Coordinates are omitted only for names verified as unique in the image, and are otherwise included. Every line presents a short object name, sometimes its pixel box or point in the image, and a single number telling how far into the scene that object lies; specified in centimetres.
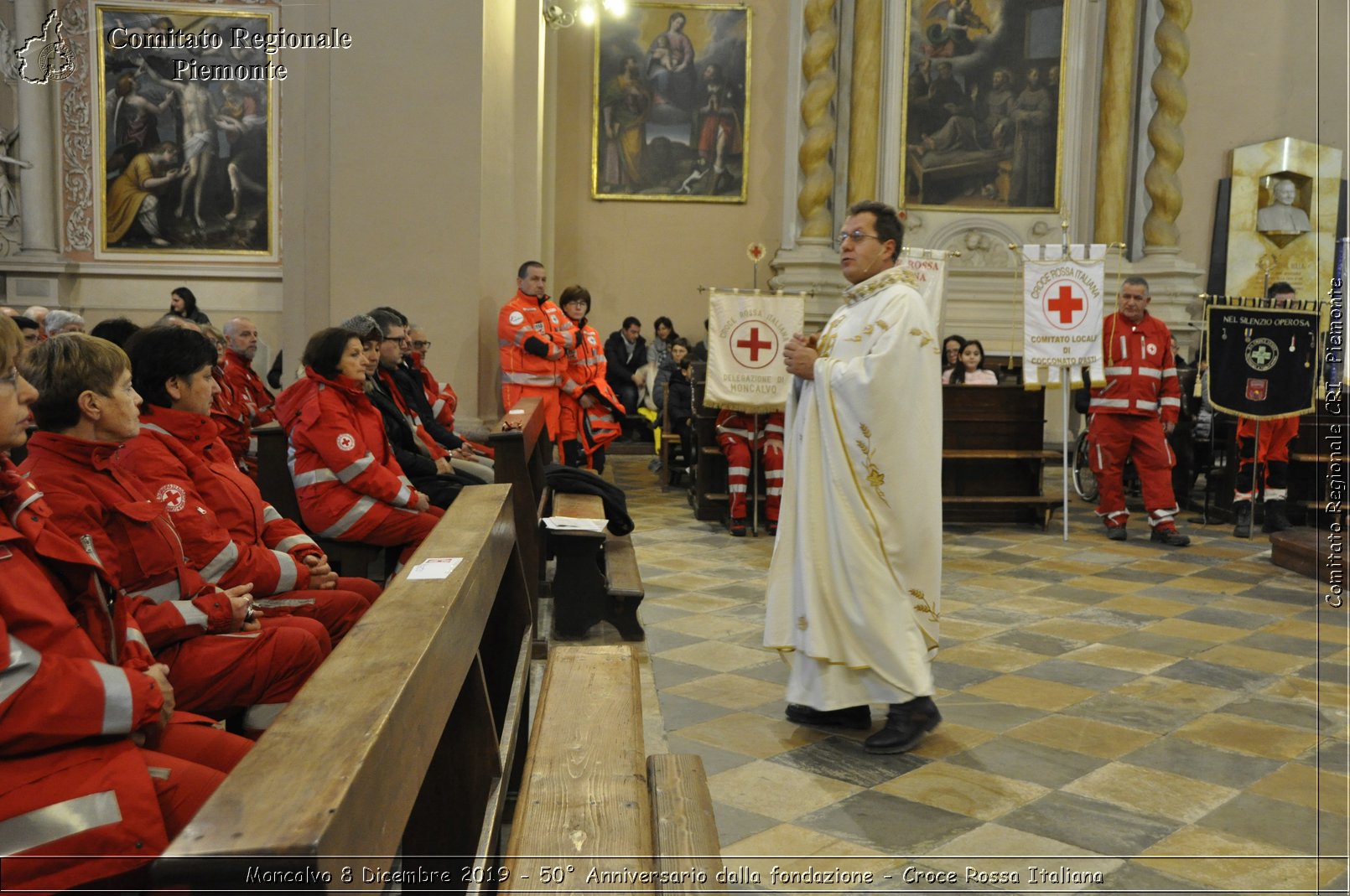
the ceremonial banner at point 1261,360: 779
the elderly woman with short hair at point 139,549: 237
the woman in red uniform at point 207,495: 297
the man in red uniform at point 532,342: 729
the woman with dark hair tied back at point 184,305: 919
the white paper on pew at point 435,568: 218
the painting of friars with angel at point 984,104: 1257
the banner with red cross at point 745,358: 782
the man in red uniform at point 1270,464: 812
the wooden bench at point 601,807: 167
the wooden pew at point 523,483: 463
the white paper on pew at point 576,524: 493
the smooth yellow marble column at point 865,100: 1234
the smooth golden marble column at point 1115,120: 1255
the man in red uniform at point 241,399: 586
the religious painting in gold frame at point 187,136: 1075
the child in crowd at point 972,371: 972
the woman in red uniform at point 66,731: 165
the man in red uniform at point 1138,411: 786
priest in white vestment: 364
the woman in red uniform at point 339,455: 427
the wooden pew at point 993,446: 853
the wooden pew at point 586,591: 488
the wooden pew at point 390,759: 103
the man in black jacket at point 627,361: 1214
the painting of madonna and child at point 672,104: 1269
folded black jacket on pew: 572
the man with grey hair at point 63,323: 573
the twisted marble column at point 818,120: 1214
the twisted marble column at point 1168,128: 1248
